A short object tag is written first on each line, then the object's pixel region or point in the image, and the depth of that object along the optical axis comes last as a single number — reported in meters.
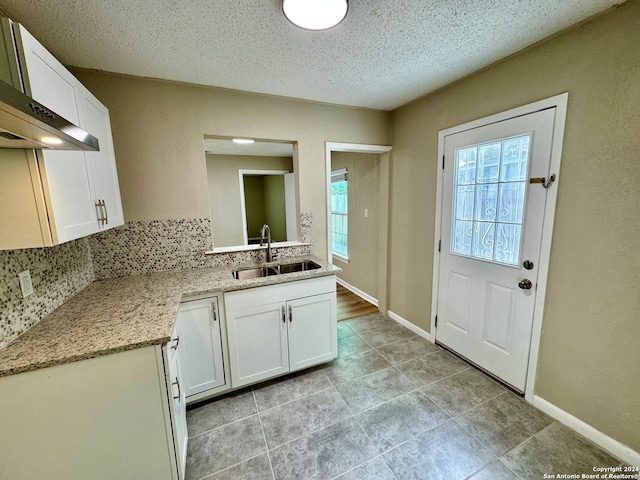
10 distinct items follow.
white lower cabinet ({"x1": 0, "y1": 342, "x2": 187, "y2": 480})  1.00
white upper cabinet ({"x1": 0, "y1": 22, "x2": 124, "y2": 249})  1.00
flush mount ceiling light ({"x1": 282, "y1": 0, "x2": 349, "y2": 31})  1.16
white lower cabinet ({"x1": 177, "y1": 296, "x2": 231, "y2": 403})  1.71
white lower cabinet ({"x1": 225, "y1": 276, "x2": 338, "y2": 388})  1.87
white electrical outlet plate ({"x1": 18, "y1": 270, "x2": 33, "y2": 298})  1.20
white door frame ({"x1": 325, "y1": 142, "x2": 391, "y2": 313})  2.64
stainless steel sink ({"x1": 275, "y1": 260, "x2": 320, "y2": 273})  2.43
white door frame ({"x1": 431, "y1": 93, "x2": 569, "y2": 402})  1.55
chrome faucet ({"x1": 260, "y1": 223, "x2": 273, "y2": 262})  2.36
